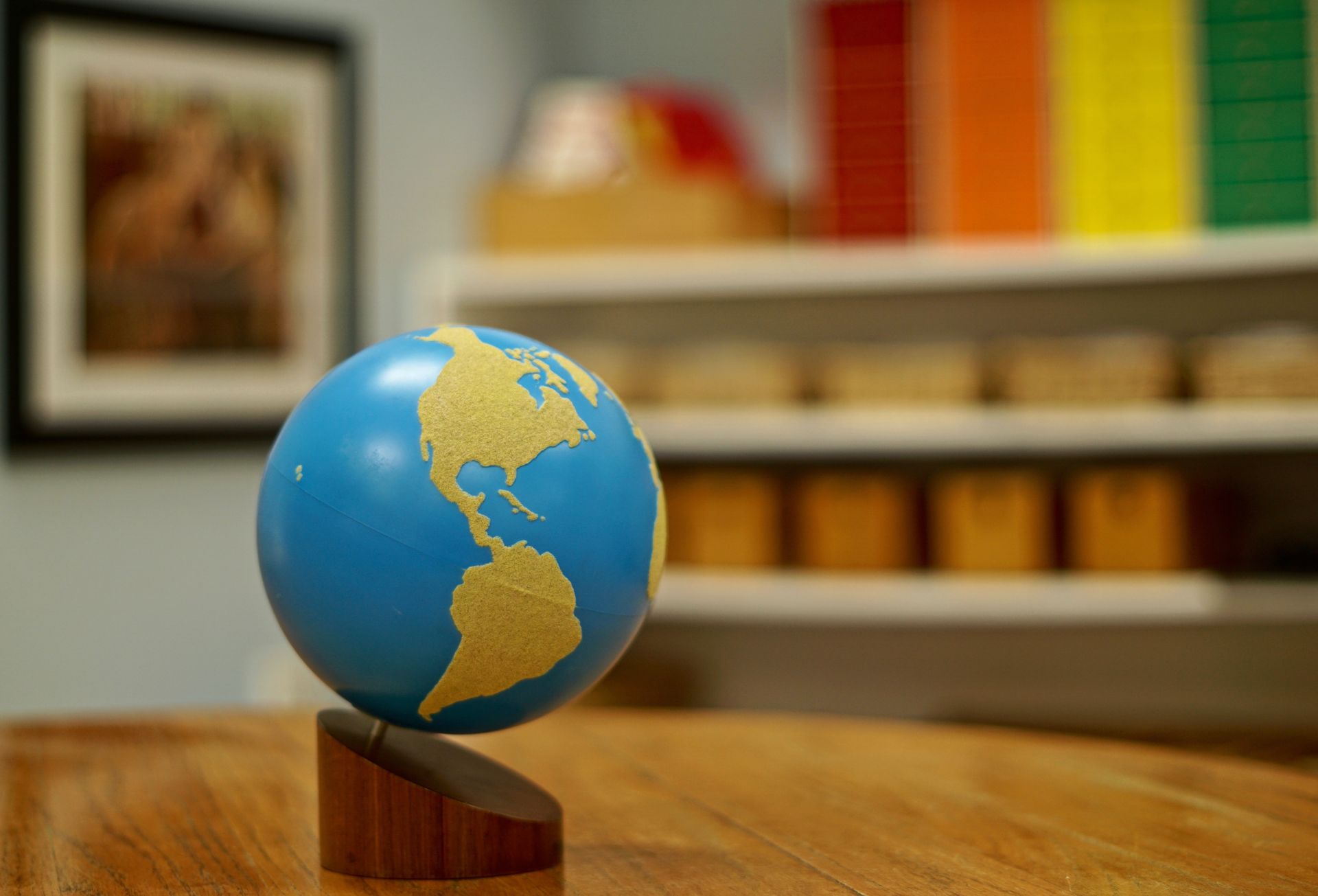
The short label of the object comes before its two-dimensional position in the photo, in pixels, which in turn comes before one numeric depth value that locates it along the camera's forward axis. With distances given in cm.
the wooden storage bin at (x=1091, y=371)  212
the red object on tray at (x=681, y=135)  249
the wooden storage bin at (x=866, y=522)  222
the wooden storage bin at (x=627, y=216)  236
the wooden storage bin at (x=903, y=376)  219
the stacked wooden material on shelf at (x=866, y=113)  225
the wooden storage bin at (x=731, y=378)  227
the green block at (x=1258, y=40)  210
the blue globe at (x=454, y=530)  75
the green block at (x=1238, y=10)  212
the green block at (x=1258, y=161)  212
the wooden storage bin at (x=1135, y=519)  211
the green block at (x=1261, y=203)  212
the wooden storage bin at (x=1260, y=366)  204
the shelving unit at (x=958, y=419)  210
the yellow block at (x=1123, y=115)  214
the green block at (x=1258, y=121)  211
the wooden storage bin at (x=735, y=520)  227
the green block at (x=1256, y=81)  211
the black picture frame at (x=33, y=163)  225
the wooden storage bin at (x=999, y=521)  215
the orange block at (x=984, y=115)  220
